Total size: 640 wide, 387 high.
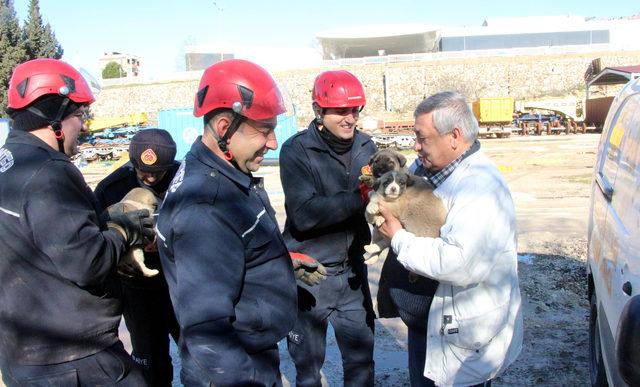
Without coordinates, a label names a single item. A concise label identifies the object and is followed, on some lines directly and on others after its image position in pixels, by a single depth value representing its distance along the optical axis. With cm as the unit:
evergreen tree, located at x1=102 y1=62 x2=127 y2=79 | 7038
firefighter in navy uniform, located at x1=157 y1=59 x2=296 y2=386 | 198
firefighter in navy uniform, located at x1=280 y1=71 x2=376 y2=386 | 362
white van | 156
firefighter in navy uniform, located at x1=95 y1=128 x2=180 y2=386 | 378
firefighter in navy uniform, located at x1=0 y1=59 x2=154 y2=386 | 232
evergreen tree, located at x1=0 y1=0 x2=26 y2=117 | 3236
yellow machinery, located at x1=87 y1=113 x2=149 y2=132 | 3634
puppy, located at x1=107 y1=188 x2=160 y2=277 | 302
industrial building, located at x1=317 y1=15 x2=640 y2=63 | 6900
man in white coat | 250
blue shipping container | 2420
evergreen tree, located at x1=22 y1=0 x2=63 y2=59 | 3451
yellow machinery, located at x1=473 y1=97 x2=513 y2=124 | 3466
